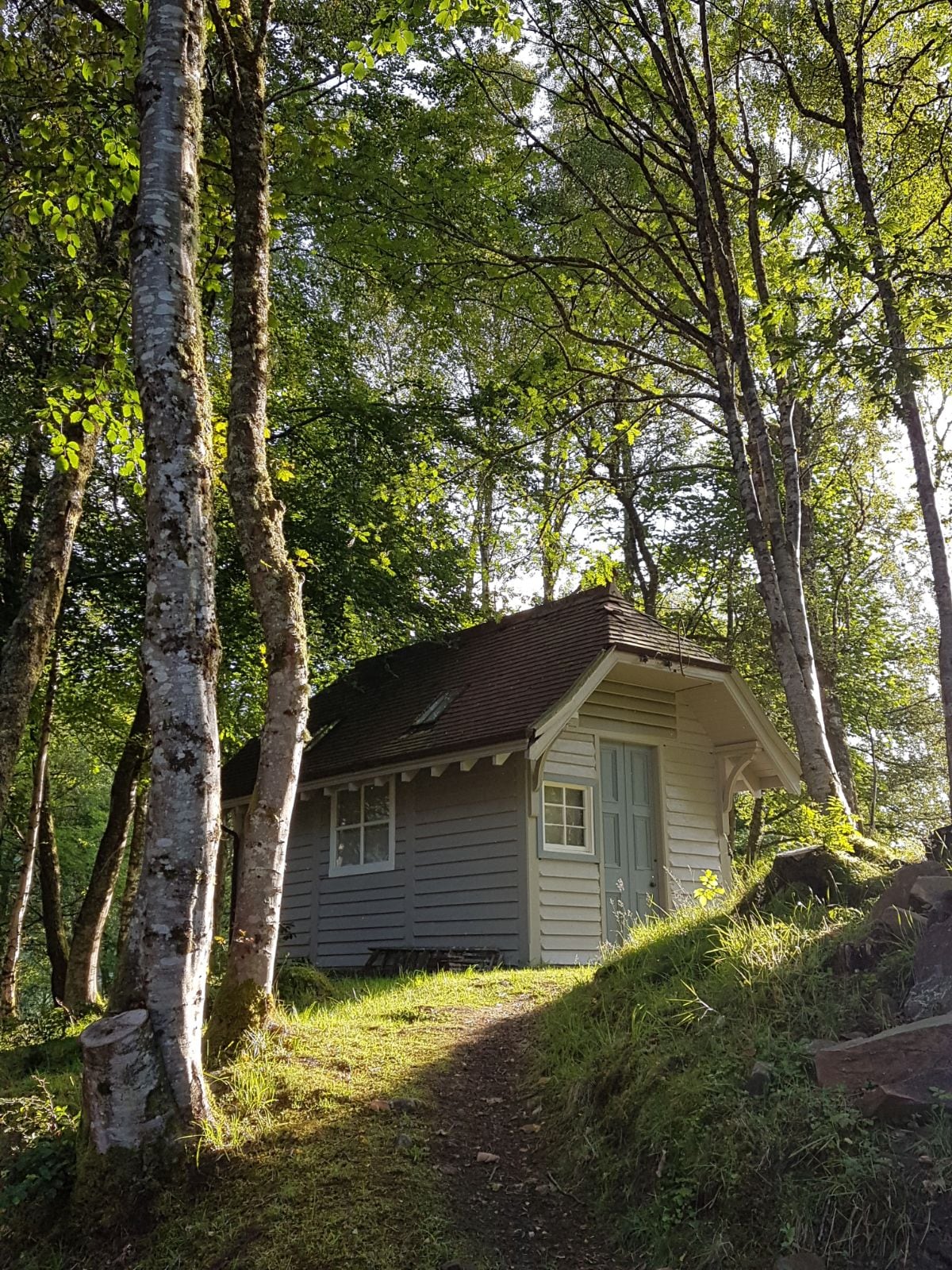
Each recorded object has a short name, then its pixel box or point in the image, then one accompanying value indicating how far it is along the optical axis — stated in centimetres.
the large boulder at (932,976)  406
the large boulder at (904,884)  486
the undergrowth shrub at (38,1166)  429
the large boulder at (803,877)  586
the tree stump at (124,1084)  416
